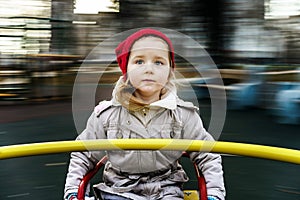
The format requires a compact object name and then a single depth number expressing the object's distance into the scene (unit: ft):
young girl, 8.07
